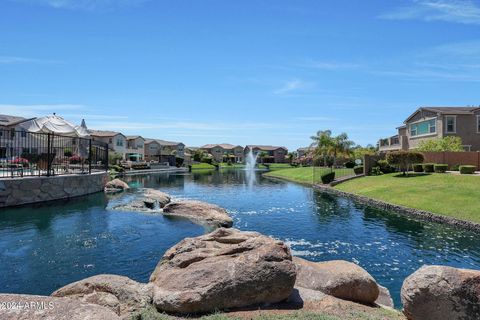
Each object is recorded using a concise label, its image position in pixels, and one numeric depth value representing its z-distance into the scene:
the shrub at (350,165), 63.55
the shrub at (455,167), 43.38
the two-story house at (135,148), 101.62
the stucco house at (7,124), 59.99
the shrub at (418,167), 43.25
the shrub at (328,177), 50.16
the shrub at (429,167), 41.93
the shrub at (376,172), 46.90
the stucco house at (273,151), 151.62
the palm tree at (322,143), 72.88
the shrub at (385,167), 46.97
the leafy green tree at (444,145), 47.02
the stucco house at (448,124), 50.56
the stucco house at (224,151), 149.38
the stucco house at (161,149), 114.22
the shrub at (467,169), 37.45
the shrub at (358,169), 49.44
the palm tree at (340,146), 72.50
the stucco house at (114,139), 93.44
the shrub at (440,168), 40.56
